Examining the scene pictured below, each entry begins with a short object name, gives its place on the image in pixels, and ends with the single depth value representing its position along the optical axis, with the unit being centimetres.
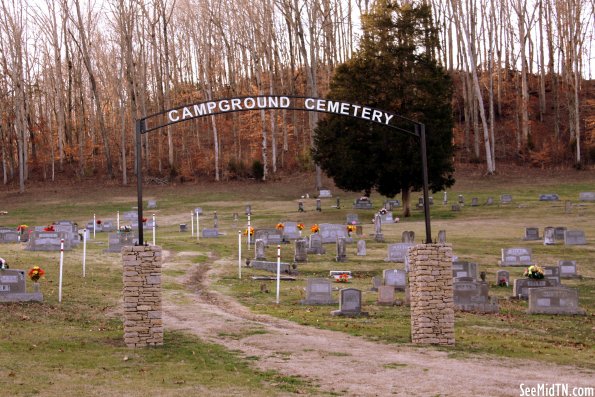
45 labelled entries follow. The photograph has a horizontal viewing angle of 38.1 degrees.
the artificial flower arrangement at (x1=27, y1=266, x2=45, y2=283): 2193
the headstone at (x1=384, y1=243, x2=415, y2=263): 3231
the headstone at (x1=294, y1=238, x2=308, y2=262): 3256
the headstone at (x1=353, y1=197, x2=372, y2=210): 5481
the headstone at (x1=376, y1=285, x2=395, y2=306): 2341
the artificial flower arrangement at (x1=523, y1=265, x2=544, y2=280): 2489
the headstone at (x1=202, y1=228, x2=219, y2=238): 4231
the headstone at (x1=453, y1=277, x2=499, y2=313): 2256
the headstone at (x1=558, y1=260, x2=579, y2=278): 2837
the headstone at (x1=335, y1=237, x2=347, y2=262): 3297
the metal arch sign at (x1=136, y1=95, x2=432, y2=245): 1789
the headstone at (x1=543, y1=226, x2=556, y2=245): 3681
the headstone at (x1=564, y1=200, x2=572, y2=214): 4812
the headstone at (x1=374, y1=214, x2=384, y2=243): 3926
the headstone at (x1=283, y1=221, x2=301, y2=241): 3997
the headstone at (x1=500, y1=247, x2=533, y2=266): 3150
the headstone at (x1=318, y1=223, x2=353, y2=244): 3881
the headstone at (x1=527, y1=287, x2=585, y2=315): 2208
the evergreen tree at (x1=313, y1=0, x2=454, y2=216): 4953
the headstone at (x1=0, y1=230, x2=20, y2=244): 3953
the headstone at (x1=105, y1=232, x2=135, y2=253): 3491
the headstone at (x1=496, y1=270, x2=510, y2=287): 2706
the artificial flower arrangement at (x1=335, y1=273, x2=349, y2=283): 2789
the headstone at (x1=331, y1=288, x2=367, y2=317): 2131
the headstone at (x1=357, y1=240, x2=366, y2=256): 3428
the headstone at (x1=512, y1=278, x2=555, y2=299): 2489
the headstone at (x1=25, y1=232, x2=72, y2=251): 3444
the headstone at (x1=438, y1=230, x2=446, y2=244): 3666
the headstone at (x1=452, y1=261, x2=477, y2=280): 2709
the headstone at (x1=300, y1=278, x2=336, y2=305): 2339
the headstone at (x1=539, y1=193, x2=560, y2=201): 5350
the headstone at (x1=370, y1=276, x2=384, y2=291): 2580
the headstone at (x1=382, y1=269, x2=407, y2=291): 2591
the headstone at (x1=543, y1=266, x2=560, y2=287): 2662
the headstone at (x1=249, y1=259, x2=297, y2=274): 2955
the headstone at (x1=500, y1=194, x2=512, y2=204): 5366
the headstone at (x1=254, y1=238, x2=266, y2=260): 3288
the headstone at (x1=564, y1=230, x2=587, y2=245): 3638
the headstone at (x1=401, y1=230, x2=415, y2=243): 3603
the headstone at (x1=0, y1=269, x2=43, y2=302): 2132
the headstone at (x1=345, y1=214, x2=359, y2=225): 4647
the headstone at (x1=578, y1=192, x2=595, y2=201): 5231
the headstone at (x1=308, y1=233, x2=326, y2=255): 3512
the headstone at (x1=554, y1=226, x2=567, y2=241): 3734
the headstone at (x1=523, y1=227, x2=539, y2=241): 3859
